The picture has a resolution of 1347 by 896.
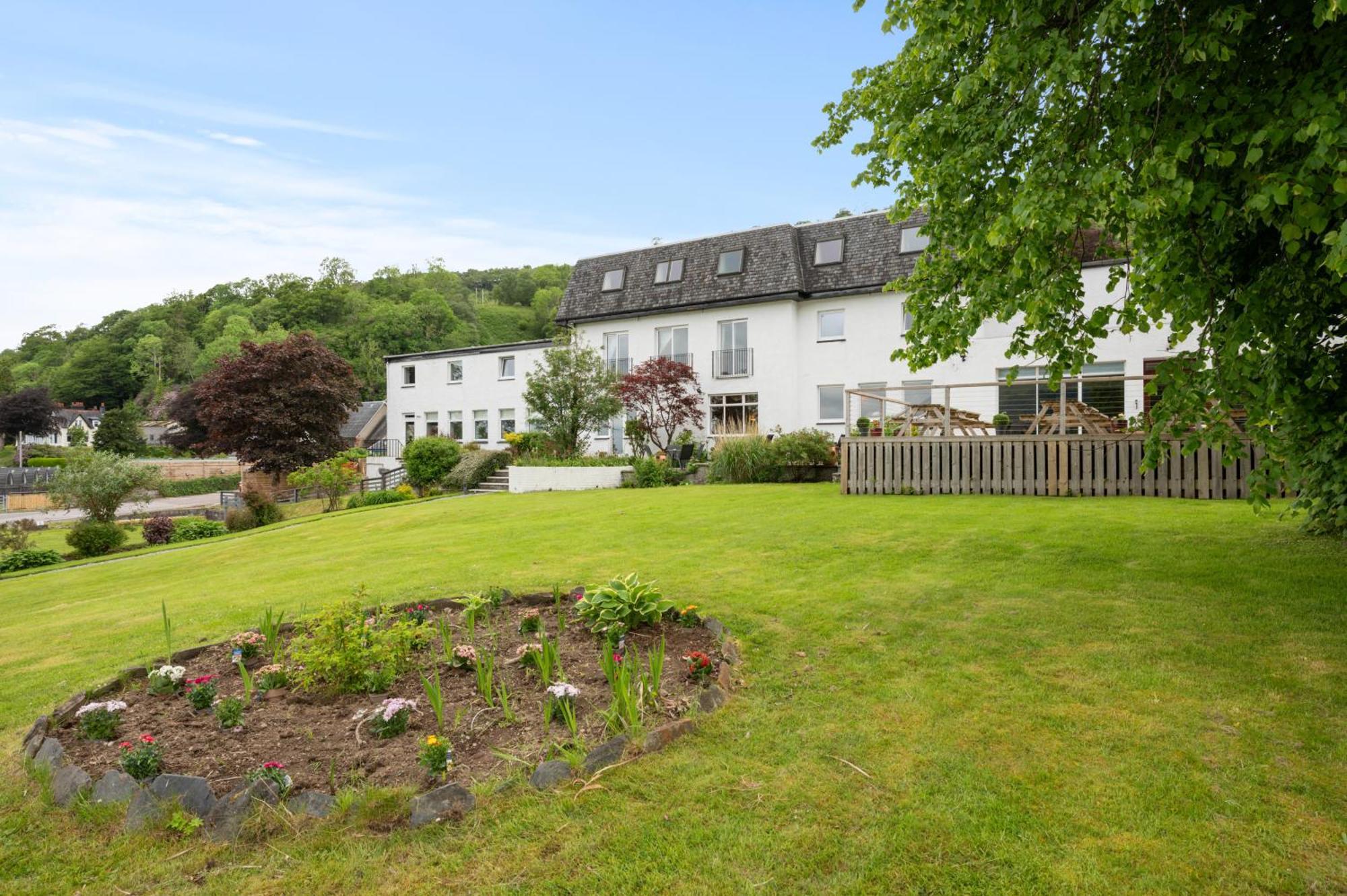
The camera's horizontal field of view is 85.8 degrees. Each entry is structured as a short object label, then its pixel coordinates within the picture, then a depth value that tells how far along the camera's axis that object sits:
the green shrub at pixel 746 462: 18.50
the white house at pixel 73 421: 74.50
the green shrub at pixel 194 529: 19.53
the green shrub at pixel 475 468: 24.27
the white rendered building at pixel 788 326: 22.39
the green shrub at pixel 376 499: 23.64
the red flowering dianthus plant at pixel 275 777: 2.99
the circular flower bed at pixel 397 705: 3.18
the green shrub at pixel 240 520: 20.12
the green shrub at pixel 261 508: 20.64
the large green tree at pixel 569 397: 23.23
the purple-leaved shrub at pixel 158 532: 18.94
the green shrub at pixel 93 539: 17.91
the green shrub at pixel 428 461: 25.67
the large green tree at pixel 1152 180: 3.79
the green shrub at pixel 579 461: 21.92
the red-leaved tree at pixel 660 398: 25.33
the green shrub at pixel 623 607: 4.89
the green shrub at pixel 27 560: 15.88
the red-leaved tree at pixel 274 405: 28.25
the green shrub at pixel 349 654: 4.05
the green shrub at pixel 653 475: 20.23
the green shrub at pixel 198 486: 40.88
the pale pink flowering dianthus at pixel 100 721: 3.61
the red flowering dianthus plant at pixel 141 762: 3.15
